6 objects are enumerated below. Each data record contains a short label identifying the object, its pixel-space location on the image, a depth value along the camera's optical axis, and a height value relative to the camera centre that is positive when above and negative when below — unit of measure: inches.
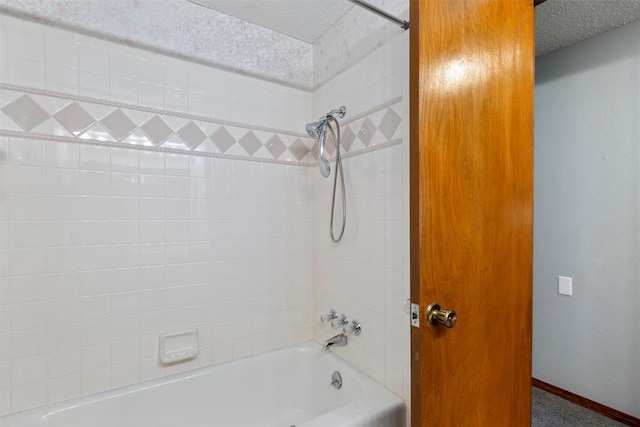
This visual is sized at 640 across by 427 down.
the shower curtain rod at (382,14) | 46.5 +29.2
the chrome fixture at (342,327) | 64.7 -24.6
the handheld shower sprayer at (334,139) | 65.9 +14.6
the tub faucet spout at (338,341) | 66.7 -27.5
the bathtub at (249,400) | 51.2 -34.9
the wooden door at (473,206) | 35.7 +0.4
